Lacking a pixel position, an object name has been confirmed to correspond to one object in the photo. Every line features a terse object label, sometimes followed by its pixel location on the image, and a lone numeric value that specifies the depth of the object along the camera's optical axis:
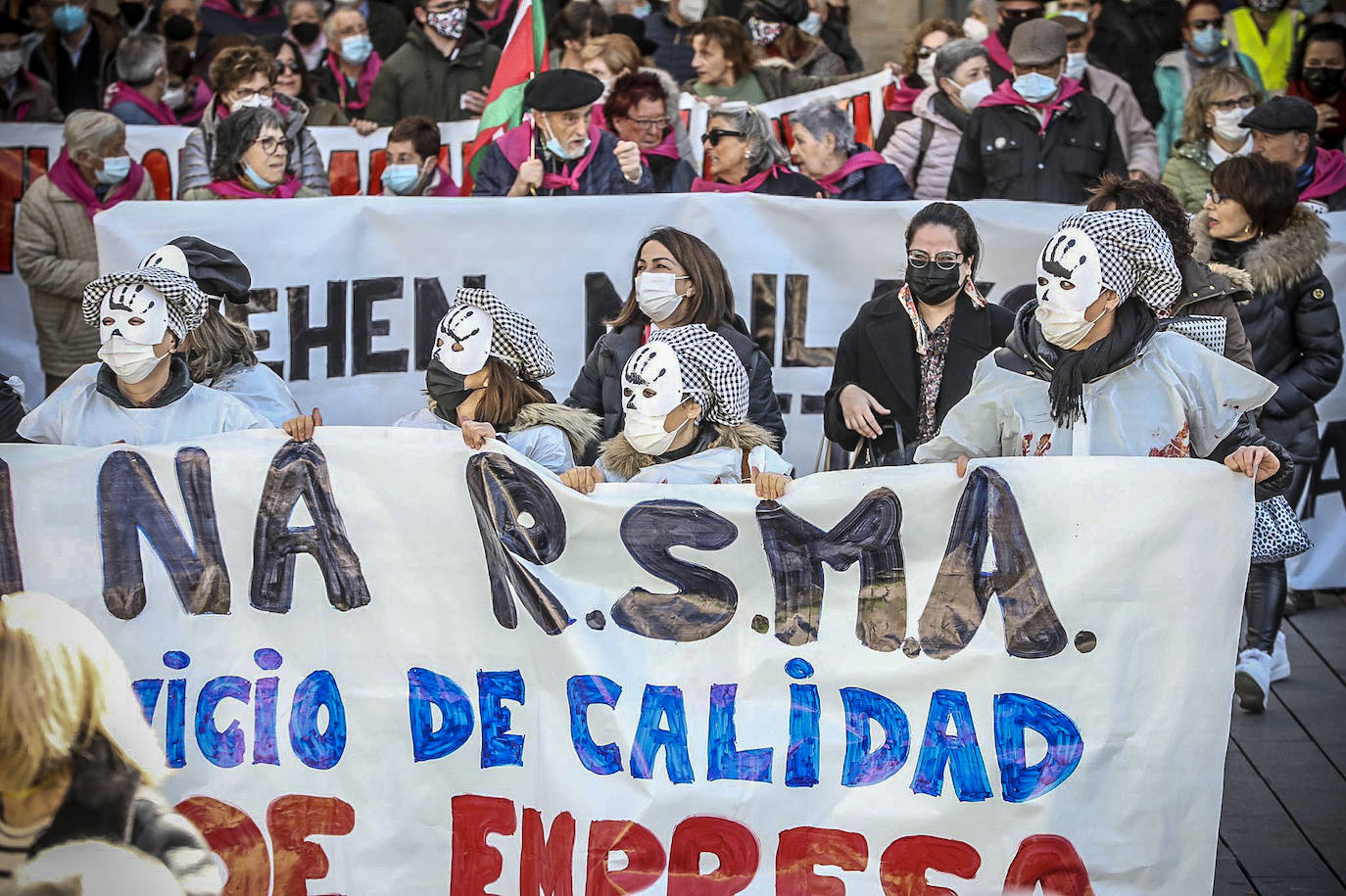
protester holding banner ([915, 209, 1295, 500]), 9.05
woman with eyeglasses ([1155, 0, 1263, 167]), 19.91
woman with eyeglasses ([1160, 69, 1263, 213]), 15.49
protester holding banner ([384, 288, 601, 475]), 10.37
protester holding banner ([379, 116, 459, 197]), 15.81
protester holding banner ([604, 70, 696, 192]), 16.05
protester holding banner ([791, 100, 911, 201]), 14.71
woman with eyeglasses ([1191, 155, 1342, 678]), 12.35
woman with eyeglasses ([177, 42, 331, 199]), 16.03
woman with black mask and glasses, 11.12
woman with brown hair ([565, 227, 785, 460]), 11.76
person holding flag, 14.73
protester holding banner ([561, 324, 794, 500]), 9.70
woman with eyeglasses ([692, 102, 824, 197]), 14.76
